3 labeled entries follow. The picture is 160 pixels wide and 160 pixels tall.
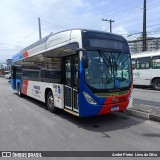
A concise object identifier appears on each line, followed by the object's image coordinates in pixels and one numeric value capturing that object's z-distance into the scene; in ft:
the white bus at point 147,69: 41.69
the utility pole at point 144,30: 62.07
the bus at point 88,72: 17.02
